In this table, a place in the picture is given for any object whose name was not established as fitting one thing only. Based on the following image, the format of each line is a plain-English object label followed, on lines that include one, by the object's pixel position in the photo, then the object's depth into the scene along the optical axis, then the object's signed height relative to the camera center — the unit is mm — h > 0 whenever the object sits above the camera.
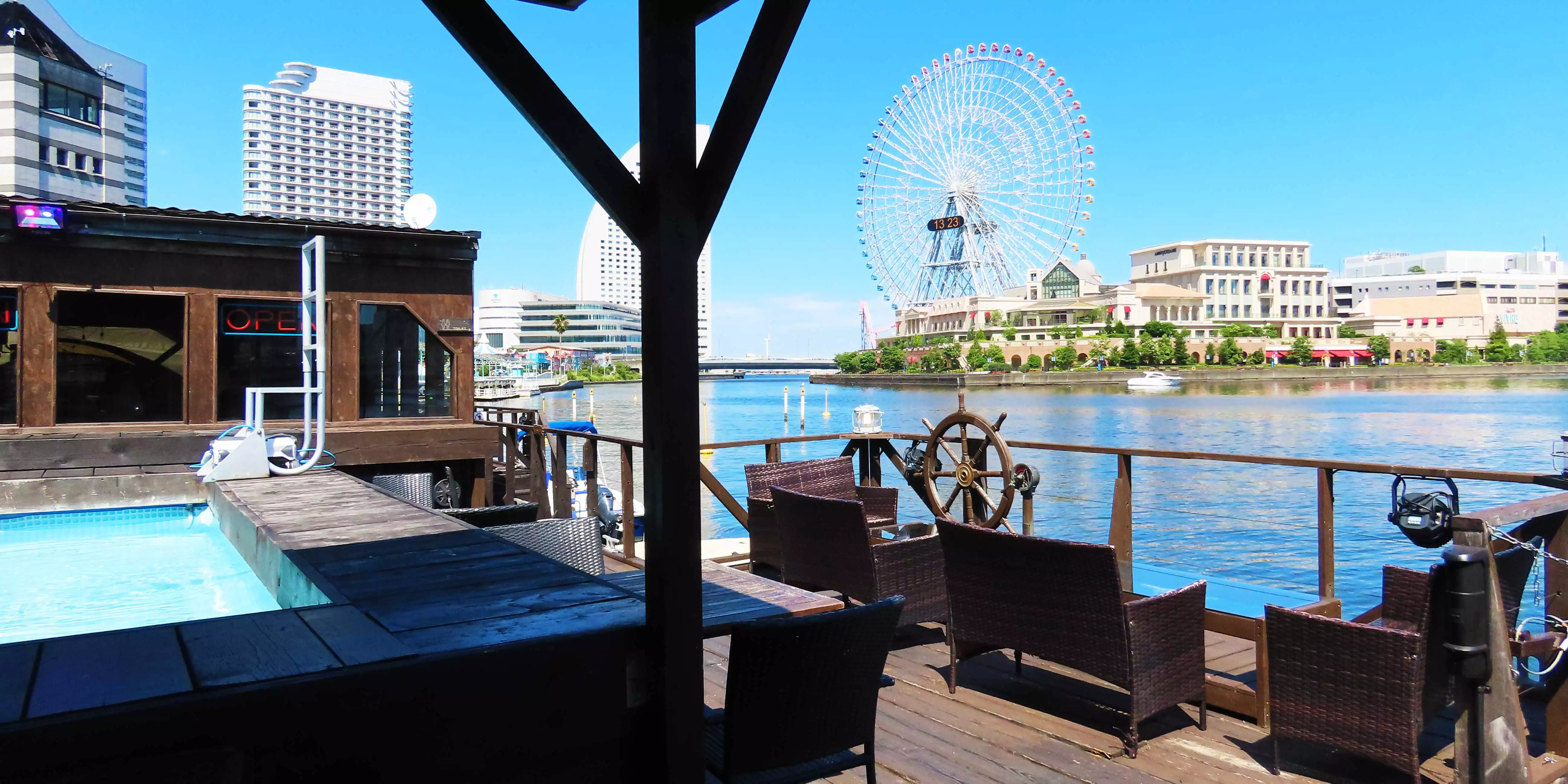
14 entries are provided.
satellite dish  8961 +1819
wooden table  2338 -563
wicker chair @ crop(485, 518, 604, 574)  3666 -573
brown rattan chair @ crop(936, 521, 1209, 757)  2869 -729
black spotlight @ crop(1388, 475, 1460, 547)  2914 -400
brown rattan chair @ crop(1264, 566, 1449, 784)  2461 -809
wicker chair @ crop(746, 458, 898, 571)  5023 -557
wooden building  7211 +515
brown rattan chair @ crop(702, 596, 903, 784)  1938 -651
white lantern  6242 -181
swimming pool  4844 -1030
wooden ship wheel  4984 -443
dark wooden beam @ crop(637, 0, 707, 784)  1905 +233
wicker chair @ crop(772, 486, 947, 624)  3850 -709
